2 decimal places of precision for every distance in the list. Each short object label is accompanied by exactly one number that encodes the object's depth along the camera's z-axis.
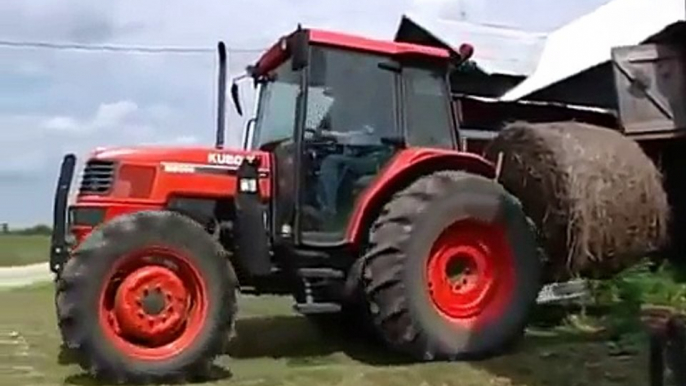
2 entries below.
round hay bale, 8.19
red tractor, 6.96
